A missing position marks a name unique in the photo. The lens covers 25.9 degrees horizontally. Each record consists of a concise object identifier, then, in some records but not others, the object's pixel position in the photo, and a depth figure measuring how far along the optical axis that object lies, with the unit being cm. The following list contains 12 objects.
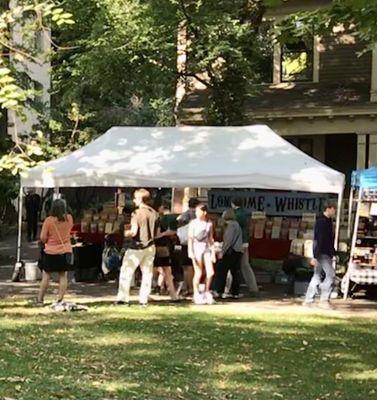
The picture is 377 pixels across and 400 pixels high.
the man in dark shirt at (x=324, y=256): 1209
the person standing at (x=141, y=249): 1169
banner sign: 1642
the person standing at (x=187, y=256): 1316
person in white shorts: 1226
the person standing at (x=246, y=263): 1366
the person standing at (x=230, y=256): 1298
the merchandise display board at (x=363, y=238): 1318
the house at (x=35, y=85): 1249
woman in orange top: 1141
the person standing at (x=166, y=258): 1254
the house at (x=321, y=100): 2169
